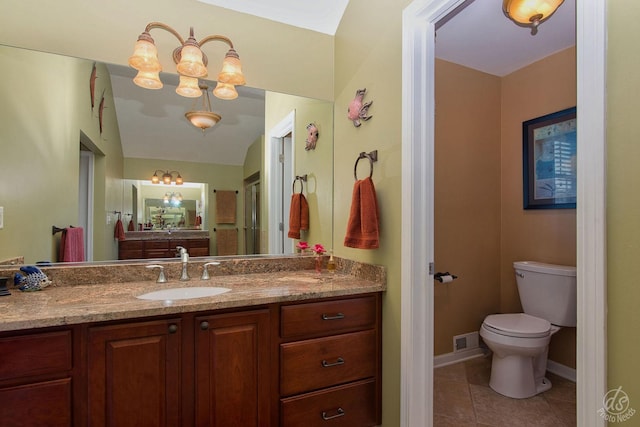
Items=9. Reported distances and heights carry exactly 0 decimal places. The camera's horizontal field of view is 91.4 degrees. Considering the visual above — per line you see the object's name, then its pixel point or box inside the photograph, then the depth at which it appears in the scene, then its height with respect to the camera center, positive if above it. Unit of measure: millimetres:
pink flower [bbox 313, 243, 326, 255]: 2013 -229
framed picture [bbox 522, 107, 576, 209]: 2262 +411
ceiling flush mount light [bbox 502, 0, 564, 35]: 1424 +957
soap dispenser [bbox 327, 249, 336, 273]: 2006 -334
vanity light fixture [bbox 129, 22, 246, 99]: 1561 +801
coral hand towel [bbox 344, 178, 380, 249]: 1587 -20
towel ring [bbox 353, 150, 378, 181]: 1685 +319
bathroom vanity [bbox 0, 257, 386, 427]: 1097 -571
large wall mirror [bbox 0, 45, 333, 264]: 1487 +329
